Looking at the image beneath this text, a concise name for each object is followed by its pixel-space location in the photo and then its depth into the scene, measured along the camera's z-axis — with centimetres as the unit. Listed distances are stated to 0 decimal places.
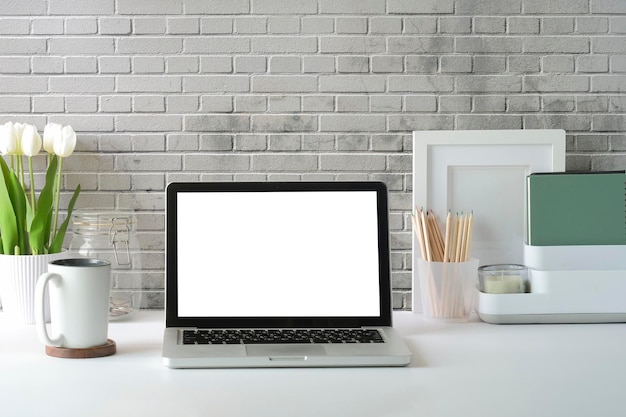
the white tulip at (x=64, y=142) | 170
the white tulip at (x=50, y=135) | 170
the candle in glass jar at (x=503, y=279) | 162
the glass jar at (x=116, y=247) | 169
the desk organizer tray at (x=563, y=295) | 160
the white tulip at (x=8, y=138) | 167
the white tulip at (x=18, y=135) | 168
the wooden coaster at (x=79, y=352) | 133
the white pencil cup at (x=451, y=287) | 163
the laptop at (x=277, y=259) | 149
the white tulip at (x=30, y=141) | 167
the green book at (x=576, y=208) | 163
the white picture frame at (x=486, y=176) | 180
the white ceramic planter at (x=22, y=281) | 162
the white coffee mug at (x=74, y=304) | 132
